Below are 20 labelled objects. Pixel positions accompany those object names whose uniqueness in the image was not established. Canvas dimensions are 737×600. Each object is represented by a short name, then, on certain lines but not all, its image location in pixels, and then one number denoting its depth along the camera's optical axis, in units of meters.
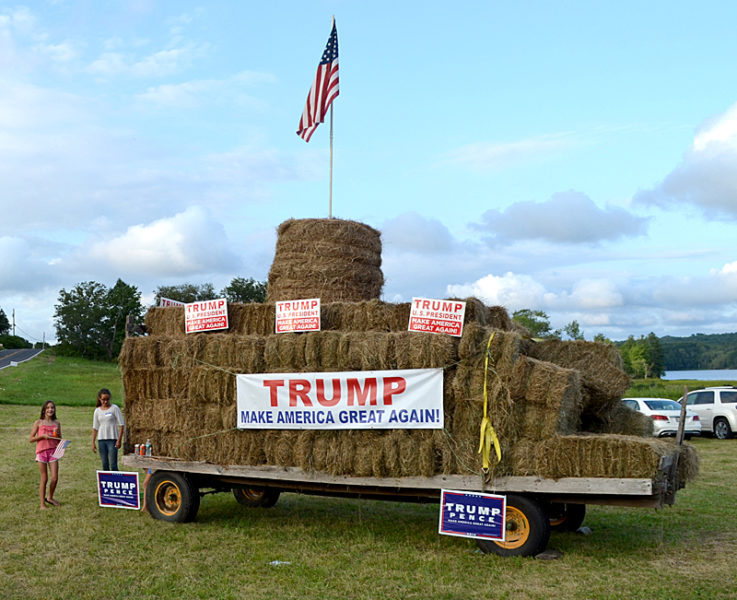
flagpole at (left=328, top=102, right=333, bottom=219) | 11.83
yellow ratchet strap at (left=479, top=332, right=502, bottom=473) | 7.76
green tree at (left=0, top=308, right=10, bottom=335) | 120.69
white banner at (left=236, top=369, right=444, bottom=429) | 8.22
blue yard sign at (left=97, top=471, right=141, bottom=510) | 10.36
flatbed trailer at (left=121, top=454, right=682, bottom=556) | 7.45
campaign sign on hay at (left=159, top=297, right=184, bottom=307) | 11.10
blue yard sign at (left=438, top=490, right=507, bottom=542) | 7.69
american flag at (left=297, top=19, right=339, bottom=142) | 13.41
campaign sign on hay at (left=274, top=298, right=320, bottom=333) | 9.25
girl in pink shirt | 11.35
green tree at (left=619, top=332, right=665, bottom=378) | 76.94
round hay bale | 11.20
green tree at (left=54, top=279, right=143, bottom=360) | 91.38
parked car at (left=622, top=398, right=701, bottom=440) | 21.00
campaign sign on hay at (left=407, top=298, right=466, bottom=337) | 8.24
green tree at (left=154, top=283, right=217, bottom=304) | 72.25
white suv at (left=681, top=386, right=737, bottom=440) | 22.64
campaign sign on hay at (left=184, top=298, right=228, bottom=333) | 9.96
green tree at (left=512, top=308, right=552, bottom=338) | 44.53
